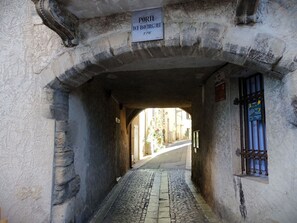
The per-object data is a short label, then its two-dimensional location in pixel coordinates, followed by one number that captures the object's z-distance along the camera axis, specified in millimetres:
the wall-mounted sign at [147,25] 2797
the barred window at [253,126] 3361
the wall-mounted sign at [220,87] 4220
